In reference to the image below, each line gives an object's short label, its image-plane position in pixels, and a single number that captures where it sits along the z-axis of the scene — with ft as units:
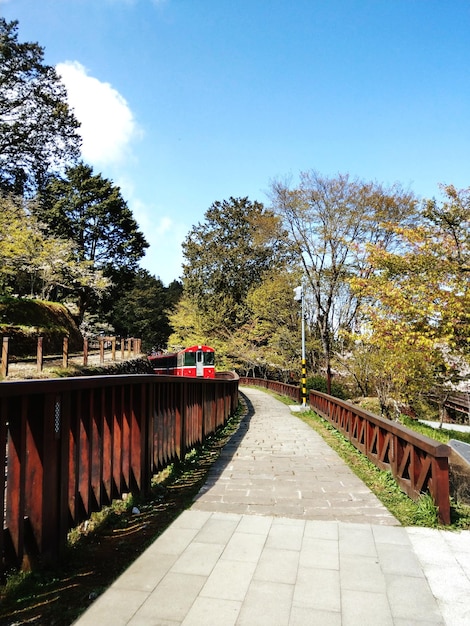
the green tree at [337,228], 66.23
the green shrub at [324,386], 64.14
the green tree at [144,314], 158.61
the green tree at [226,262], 126.93
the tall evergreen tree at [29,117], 74.79
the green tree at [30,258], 52.80
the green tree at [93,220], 119.75
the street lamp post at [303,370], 52.37
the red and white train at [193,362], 82.87
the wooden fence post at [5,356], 36.52
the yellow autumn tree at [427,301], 30.96
